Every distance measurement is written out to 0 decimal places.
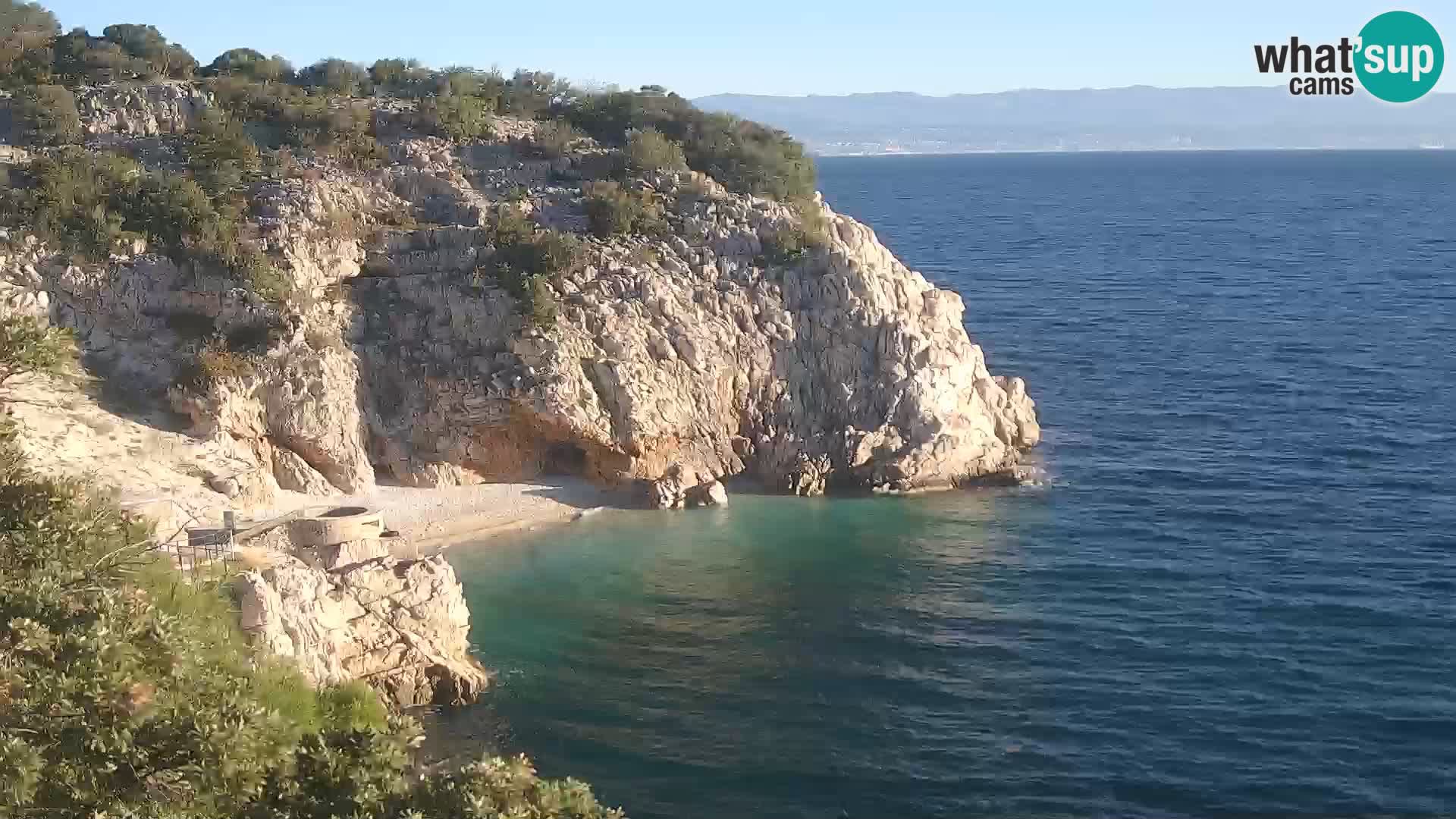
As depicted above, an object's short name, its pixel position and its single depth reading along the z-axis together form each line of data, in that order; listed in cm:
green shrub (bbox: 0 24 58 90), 5425
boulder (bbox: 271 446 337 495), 4269
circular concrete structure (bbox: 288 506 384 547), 3269
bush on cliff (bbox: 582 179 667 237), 4931
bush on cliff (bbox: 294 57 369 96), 5703
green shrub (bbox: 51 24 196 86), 5472
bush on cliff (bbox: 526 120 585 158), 5347
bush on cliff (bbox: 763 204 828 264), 4944
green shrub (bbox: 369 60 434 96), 5803
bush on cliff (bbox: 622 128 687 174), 5231
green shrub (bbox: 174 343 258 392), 4262
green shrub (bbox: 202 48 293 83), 5847
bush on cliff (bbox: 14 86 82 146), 4981
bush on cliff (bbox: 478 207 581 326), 4612
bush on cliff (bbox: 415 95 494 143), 5312
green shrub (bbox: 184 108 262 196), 4778
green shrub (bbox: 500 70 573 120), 5759
